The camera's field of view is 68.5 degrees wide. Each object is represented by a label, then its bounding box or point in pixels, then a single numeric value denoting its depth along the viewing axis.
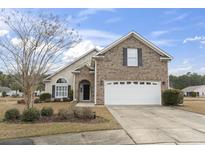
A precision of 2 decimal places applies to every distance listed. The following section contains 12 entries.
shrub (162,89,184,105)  12.21
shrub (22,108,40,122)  6.77
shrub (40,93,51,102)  16.40
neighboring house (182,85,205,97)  41.47
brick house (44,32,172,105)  12.72
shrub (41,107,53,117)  7.58
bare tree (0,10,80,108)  8.02
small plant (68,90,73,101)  16.43
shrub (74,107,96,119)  7.09
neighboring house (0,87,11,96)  40.41
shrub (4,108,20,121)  7.02
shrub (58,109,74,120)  7.08
